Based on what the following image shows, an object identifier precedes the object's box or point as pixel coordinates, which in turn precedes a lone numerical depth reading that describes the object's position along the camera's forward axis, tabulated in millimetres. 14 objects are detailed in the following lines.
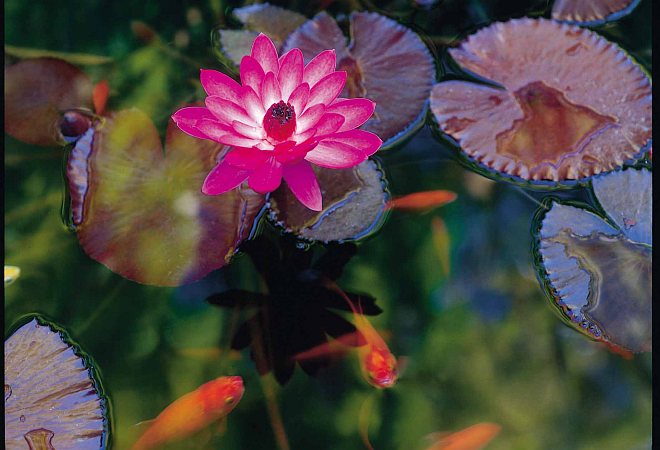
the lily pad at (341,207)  1402
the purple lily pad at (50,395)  1214
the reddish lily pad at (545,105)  1467
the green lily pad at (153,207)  1372
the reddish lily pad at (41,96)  1578
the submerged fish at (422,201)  1467
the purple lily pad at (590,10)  1736
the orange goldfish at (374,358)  1289
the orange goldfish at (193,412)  1237
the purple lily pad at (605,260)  1320
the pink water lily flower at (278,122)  1213
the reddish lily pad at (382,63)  1551
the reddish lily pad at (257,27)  1688
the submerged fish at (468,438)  1251
